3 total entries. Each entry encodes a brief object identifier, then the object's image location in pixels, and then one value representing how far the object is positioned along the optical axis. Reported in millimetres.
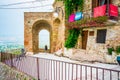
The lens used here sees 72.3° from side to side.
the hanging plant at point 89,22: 4941
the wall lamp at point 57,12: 8722
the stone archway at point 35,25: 9809
